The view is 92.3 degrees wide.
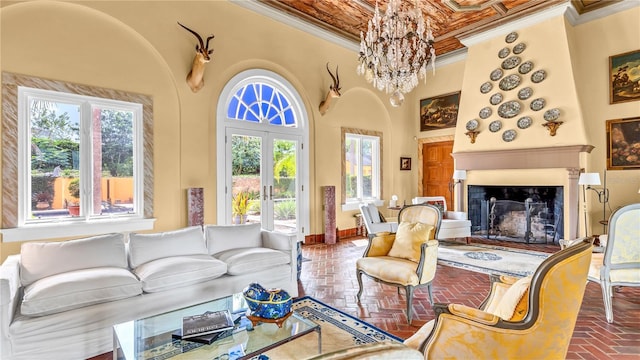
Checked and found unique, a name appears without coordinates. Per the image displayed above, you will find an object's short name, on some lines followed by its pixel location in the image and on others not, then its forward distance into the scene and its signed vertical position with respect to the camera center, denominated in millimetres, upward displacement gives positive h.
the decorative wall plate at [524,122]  5891 +1103
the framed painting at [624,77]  5426 +1801
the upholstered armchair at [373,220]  5277 -678
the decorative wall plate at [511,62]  6097 +2351
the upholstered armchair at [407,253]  2863 -757
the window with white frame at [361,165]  6981 +395
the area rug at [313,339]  1750 -1290
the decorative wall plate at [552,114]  5582 +1178
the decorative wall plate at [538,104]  5734 +1412
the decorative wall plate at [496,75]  6305 +2175
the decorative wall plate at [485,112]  6414 +1414
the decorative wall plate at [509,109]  6031 +1402
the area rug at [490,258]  4418 -1279
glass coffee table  1740 -940
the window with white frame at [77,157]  3418 +354
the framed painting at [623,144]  5402 +601
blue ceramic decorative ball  2008 -786
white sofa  2115 -789
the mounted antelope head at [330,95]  6066 +1747
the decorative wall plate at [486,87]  6438 +1956
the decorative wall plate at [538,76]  5770 +1951
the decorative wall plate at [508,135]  6070 +880
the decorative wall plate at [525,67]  5941 +2183
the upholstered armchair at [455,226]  5797 -875
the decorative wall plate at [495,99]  6270 +1663
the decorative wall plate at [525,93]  5896 +1668
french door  5121 +99
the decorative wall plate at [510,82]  6062 +1946
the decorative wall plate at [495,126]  6250 +1108
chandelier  4008 +1739
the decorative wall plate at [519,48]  6029 +2589
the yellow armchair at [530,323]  1423 -683
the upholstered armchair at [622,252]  2777 -682
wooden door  7836 +299
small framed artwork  8125 +480
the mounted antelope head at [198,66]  4152 +1661
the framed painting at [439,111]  7715 +1791
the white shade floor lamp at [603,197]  5560 -357
